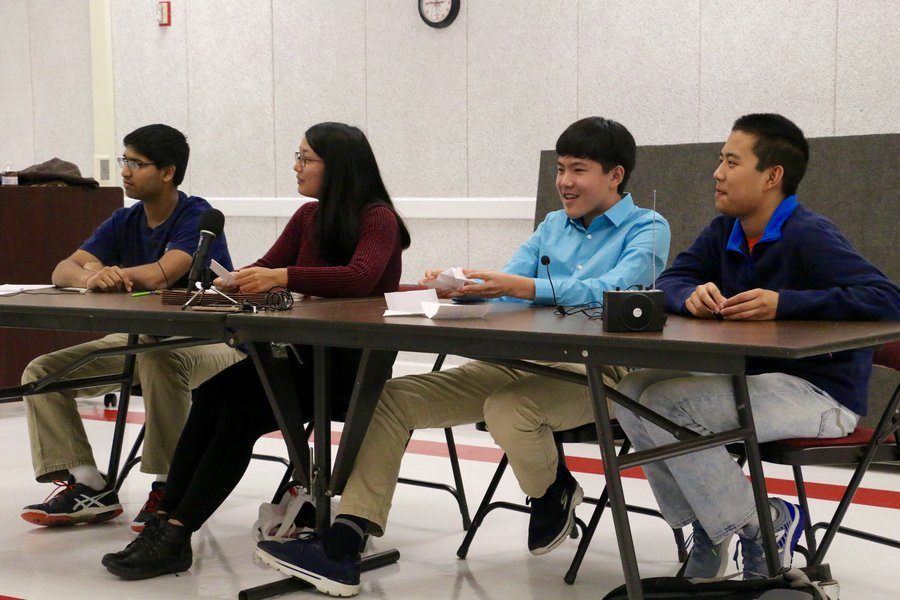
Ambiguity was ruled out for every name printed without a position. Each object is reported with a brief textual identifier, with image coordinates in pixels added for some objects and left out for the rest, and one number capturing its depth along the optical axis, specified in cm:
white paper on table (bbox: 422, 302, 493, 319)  411
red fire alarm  1187
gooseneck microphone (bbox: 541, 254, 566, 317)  434
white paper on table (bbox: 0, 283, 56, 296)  560
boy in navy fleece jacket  402
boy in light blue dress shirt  451
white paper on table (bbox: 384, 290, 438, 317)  434
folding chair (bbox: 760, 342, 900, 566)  398
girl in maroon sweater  496
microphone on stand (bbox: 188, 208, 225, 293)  468
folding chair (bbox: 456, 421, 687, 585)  459
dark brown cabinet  921
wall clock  1012
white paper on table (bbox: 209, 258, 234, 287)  462
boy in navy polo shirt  582
